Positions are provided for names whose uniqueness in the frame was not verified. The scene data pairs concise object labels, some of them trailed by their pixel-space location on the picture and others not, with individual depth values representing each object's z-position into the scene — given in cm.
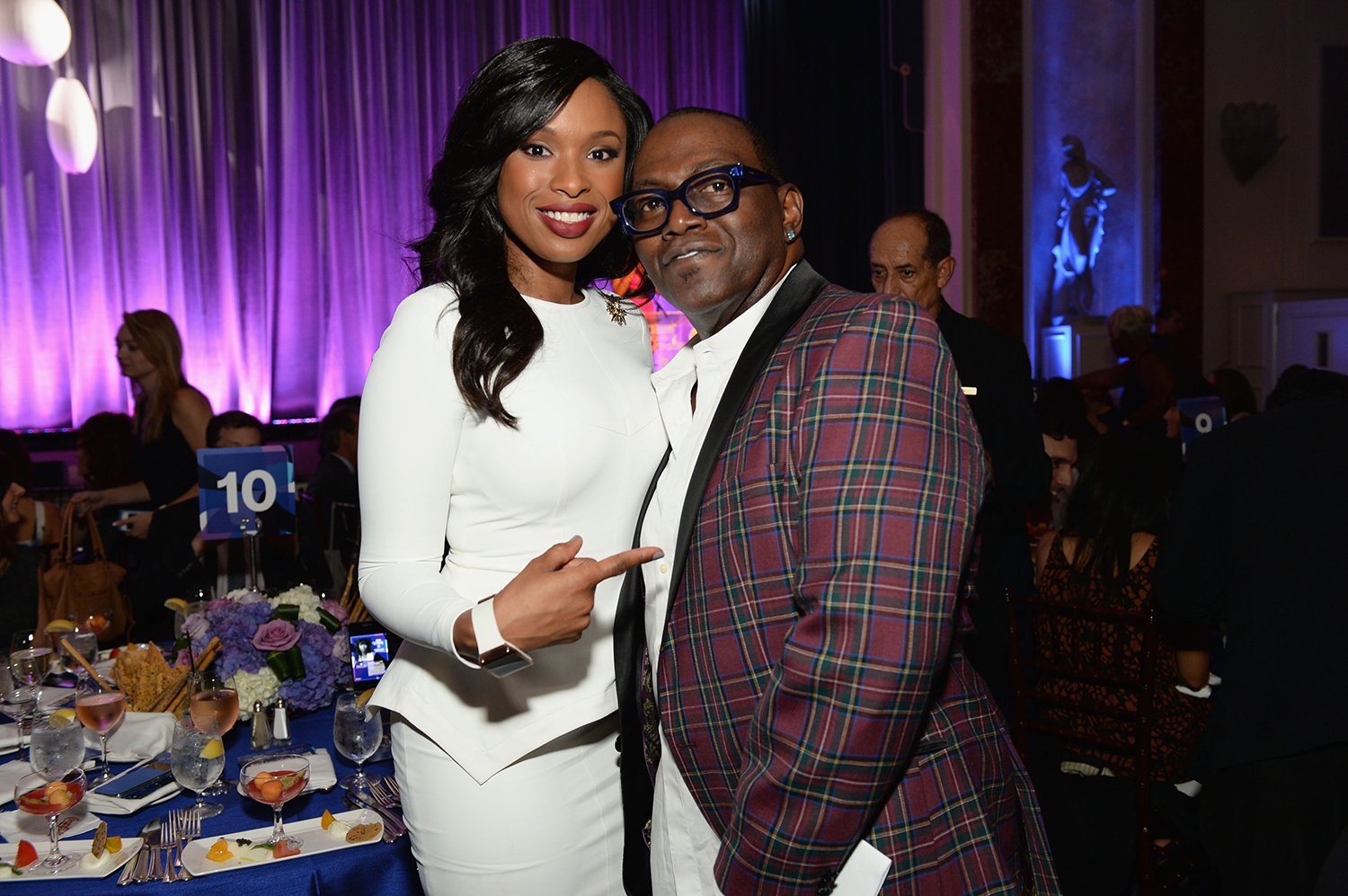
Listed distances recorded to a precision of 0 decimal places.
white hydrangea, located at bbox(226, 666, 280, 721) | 235
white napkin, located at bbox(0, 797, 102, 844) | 183
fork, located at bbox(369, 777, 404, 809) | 191
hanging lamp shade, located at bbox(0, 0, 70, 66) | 564
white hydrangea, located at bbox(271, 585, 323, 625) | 252
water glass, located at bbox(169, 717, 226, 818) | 189
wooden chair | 289
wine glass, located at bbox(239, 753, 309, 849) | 179
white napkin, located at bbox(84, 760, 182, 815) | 194
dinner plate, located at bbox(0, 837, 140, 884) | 169
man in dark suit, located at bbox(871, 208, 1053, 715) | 343
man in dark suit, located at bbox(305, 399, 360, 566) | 495
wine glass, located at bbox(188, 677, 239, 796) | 198
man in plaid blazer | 108
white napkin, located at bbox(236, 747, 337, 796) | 200
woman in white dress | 146
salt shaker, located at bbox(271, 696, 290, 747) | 231
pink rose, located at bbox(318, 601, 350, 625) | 262
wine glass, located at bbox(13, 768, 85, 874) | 173
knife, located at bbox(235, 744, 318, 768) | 197
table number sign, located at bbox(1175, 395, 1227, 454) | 427
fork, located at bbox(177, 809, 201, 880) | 181
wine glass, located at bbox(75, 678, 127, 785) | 204
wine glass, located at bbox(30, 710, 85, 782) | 187
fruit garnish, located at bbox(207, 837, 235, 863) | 170
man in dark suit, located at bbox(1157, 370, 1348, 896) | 238
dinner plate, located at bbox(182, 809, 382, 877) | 168
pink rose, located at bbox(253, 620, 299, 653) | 236
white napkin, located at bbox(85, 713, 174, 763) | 221
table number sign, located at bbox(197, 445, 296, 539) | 283
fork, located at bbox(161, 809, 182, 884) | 168
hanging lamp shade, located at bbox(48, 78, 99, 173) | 709
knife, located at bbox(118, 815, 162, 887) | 166
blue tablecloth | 167
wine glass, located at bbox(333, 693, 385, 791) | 202
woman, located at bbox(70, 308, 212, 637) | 498
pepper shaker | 227
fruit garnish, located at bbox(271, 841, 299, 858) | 173
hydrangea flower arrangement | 237
